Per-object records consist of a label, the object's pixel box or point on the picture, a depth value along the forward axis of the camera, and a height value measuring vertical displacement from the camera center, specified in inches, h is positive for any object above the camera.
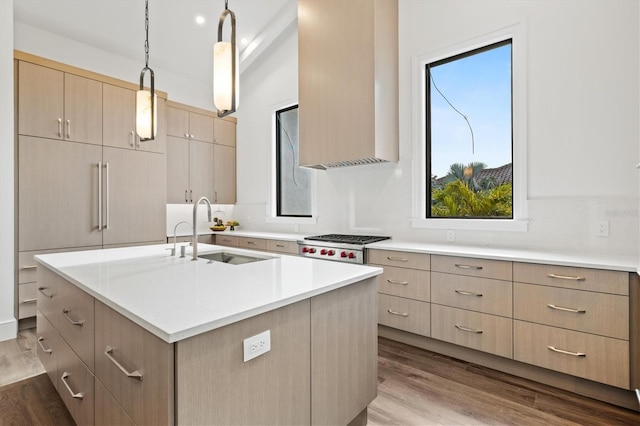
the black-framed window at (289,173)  182.2 +21.6
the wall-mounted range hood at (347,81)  123.6 +50.8
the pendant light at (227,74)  63.1 +26.1
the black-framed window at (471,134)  117.6 +28.9
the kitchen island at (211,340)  40.3 -18.8
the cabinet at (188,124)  177.8 +48.6
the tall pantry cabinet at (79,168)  127.5 +19.1
